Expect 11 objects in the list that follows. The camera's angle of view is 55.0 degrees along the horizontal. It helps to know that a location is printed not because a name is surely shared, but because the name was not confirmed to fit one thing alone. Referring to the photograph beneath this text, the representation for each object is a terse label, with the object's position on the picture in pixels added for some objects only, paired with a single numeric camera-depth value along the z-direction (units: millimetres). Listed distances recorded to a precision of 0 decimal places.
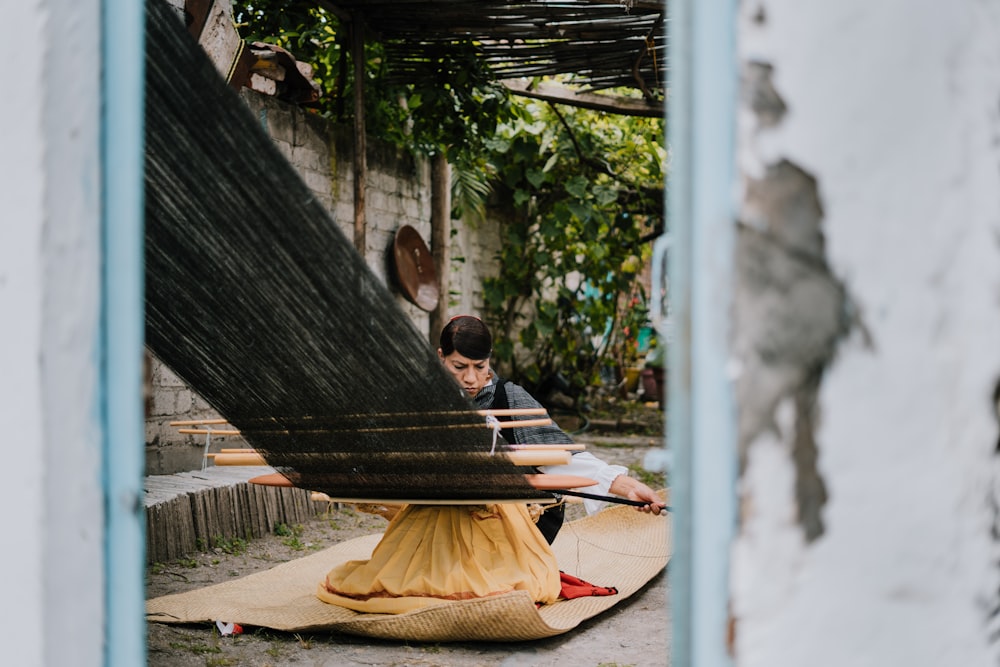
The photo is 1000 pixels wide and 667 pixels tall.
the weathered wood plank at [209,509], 3461
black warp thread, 1483
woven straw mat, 2553
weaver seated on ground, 2775
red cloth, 3023
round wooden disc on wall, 5676
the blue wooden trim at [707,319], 835
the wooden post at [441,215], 6102
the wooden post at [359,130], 4750
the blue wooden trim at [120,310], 1065
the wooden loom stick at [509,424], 2182
